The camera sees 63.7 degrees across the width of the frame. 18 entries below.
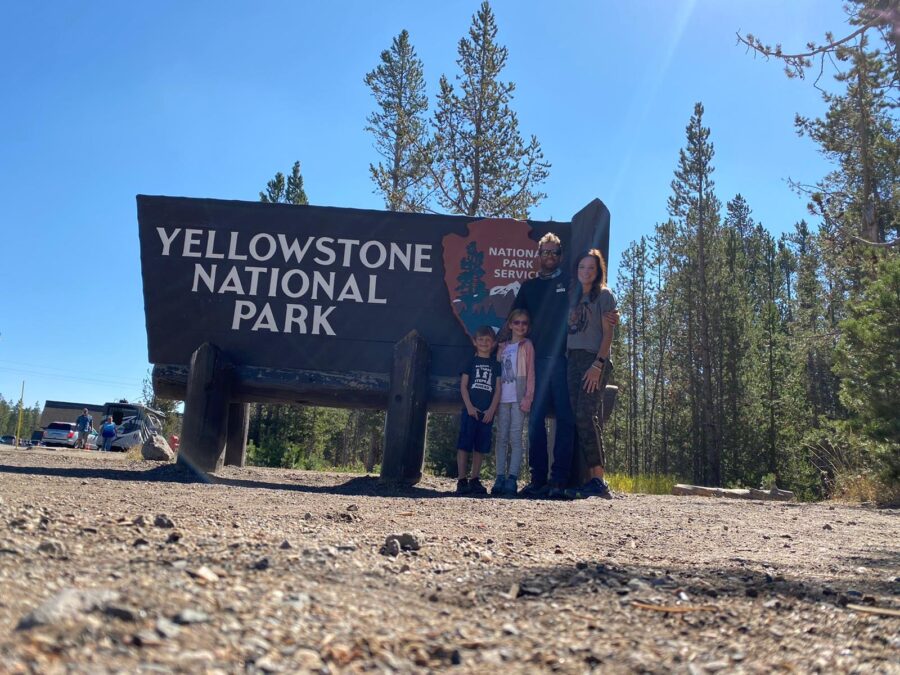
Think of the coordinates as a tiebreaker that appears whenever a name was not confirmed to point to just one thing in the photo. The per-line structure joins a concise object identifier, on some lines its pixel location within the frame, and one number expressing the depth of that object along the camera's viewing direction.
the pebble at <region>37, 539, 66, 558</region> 2.19
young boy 6.52
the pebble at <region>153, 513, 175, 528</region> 2.82
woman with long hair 6.14
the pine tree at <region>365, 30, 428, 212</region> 25.80
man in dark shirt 6.31
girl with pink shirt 6.40
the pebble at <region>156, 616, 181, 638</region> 1.47
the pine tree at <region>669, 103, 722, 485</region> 32.28
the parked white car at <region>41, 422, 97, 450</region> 35.41
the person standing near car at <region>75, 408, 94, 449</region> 27.00
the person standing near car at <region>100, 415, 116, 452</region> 25.20
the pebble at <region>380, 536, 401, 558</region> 2.66
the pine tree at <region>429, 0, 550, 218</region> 25.16
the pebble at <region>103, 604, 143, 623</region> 1.52
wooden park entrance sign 7.09
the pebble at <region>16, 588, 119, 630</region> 1.44
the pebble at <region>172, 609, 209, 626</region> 1.56
